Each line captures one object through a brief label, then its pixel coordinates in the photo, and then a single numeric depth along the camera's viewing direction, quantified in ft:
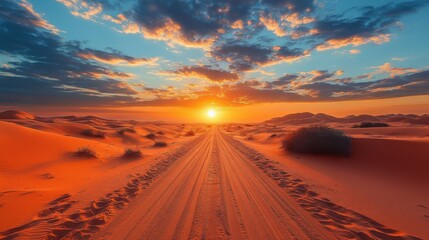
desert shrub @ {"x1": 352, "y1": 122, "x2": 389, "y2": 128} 111.55
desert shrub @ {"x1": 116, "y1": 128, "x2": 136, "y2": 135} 100.90
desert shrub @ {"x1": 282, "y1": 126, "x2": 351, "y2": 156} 47.83
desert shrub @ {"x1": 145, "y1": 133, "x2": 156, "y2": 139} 108.49
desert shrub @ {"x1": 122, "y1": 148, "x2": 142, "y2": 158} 53.01
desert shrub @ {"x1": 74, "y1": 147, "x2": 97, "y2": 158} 48.24
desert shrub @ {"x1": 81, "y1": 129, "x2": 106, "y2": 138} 88.63
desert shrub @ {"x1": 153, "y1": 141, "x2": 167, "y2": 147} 76.43
